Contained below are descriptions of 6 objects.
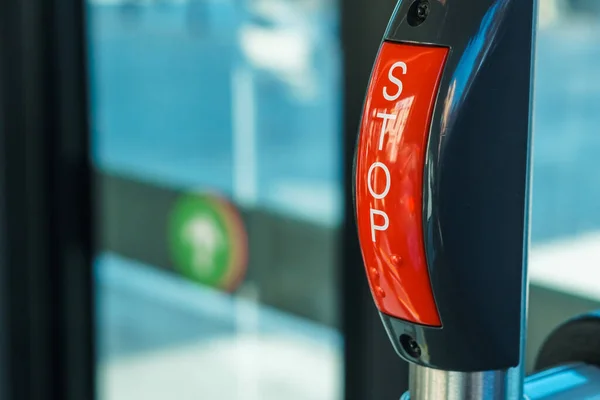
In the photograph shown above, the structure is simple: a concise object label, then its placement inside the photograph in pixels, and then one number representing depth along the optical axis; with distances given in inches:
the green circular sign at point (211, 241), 89.7
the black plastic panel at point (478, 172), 22.3
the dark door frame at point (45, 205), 84.2
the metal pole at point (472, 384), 23.4
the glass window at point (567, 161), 52.2
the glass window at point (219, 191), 85.5
